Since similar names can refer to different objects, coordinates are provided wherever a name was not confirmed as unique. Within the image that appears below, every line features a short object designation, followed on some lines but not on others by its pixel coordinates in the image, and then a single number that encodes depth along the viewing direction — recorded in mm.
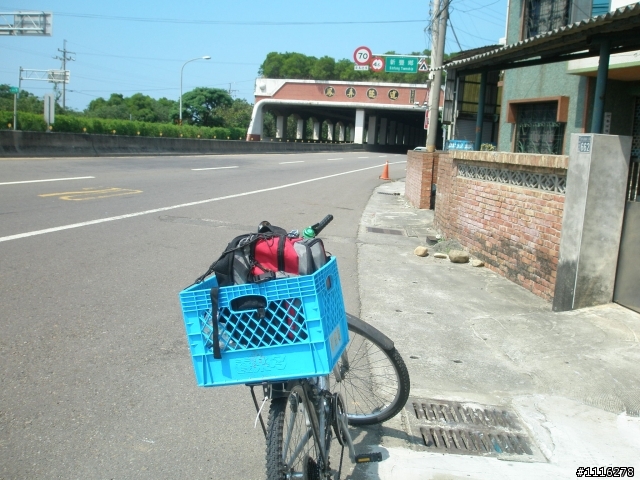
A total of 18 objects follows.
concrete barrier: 21375
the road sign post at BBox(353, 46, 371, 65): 35469
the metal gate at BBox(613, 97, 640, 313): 6512
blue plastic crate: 2738
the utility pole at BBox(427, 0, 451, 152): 18469
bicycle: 2775
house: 6648
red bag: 2918
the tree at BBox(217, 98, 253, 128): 82312
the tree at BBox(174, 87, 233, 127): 77438
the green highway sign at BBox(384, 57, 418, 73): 32531
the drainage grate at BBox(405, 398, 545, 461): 4062
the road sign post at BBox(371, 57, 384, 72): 34450
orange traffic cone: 28050
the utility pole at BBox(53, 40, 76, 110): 82062
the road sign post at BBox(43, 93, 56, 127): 26828
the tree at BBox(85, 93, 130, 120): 82888
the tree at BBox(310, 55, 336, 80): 106938
